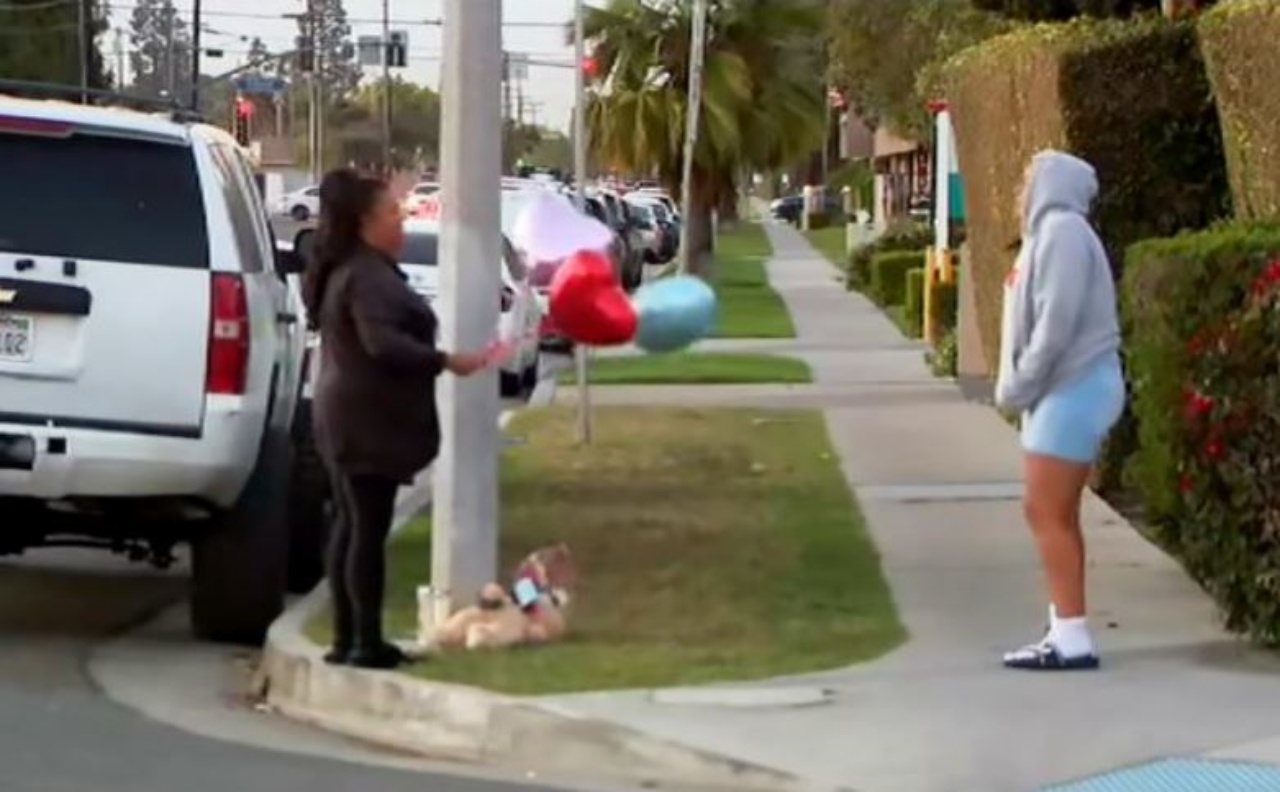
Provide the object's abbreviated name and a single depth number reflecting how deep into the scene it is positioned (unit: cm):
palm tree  4516
